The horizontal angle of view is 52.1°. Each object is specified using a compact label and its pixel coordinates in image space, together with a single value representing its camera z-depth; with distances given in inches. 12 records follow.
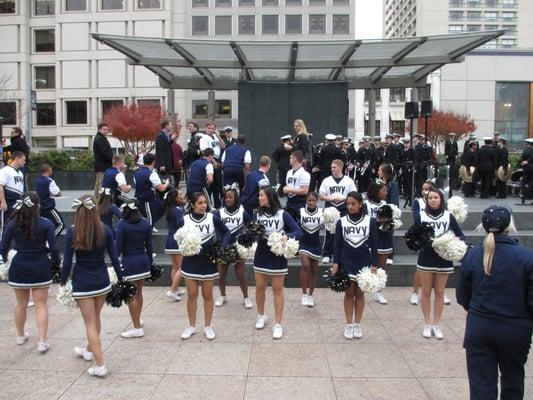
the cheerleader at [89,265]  228.1
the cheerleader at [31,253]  256.2
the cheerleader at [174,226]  339.9
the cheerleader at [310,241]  340.8
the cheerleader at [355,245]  279.1
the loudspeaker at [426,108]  534.9
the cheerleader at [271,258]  288.0
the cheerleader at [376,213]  353.4
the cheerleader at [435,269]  285.0
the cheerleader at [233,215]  325.7
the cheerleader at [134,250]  274.2
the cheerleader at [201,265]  278.4
